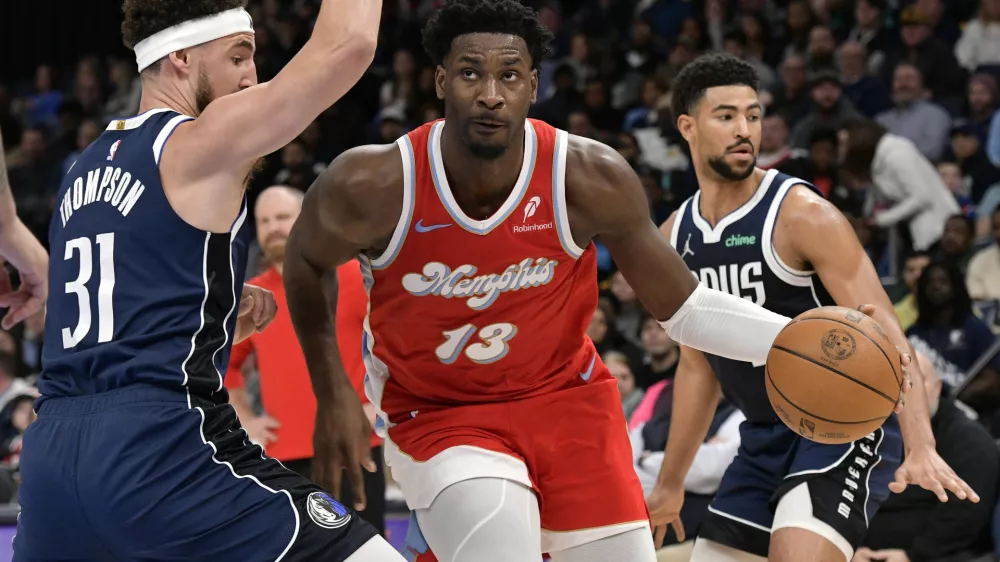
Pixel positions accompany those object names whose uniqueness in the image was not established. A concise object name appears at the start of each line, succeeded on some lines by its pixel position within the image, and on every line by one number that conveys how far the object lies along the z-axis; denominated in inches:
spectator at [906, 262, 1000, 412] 290.2
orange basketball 134.0
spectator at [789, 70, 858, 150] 397.7
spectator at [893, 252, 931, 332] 317.4
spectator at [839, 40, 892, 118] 413.7
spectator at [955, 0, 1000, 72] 418.3
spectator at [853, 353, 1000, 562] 222.8
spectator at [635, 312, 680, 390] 313.1
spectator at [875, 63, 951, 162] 392.2
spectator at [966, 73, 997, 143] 385.7
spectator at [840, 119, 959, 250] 357.1
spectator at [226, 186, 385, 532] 207.9
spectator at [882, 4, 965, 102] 416.2
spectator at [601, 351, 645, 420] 303.7
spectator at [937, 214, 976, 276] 333.1
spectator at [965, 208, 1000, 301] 328.5
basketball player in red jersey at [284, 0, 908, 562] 132.1
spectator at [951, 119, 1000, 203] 372.2
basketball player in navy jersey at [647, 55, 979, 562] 157.9
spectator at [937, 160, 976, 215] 370.9
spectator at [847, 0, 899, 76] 441.3
